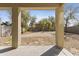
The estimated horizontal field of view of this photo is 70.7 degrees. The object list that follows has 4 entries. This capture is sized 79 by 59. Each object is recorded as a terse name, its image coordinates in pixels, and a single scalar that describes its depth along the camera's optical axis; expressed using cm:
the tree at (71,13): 791
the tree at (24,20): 844
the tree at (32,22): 867
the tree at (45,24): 852
